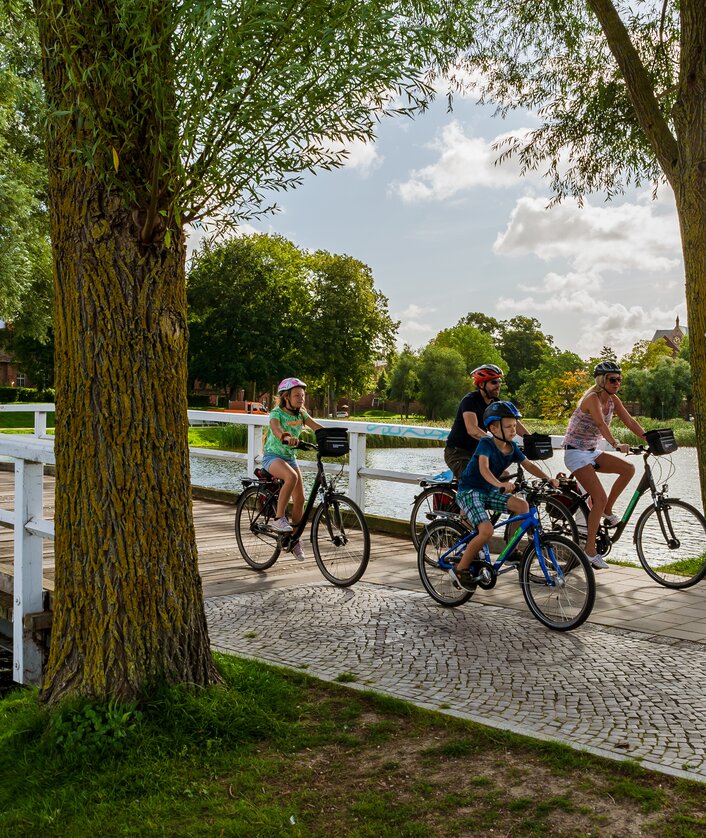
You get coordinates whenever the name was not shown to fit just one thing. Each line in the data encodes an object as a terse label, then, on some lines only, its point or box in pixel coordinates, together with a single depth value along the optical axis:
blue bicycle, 6.24
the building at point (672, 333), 141.12
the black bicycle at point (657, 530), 8.05
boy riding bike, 6.64
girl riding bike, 8.16
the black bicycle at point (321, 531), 7.91
